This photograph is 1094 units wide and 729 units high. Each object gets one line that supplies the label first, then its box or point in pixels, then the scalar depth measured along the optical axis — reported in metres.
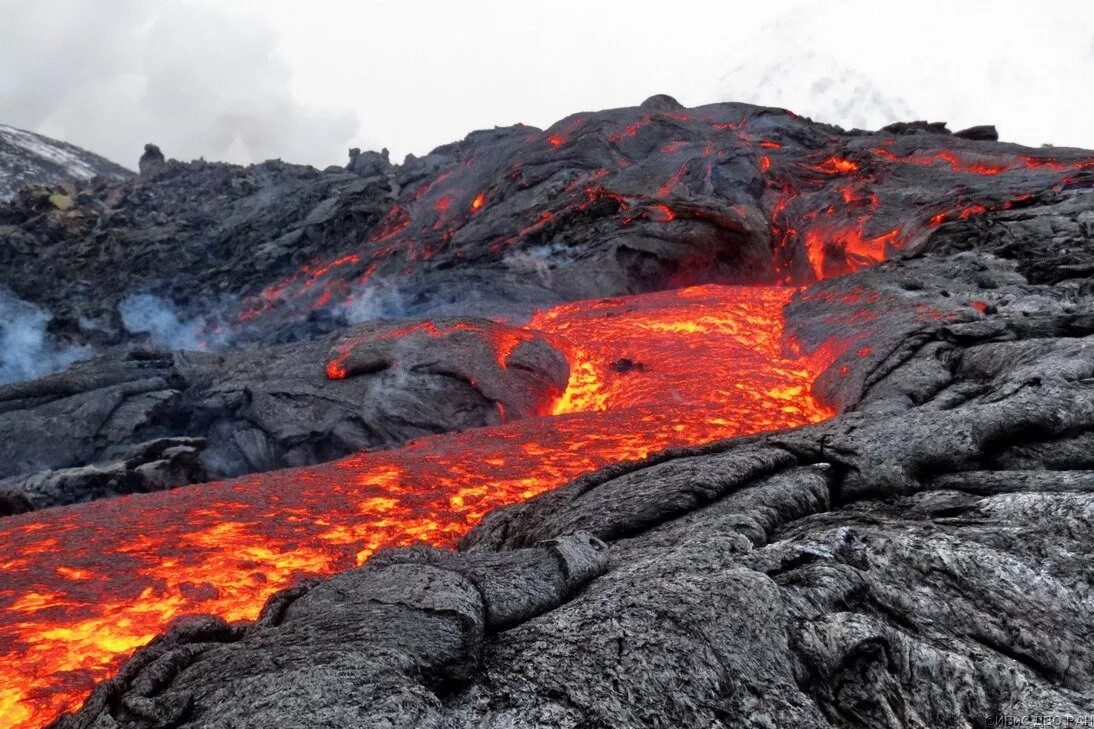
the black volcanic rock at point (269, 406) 19.77
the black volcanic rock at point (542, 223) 33.88
